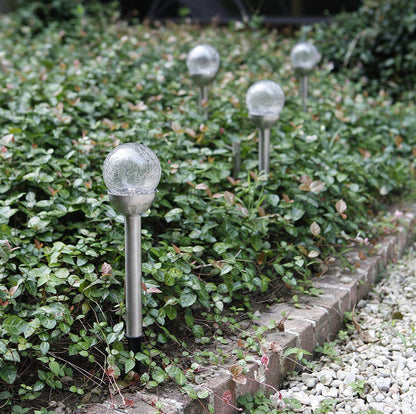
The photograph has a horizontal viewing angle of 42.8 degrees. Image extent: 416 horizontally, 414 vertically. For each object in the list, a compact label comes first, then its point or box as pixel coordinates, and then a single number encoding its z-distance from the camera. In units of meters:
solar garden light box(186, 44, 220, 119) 3.60
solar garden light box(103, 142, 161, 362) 1.80
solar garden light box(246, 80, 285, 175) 2.84
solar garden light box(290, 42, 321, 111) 4.28
